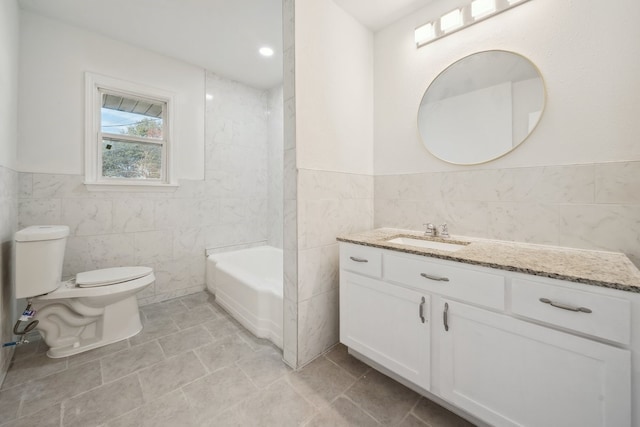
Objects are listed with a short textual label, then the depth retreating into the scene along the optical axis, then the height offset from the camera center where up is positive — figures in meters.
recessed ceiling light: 2.53 +1.63
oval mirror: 1.50 +0.68
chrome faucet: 1.73 -0.12
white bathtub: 2.02 -0.67
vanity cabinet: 0.88 -0.54
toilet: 1.64 -0.57
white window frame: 2.26 +0.75
